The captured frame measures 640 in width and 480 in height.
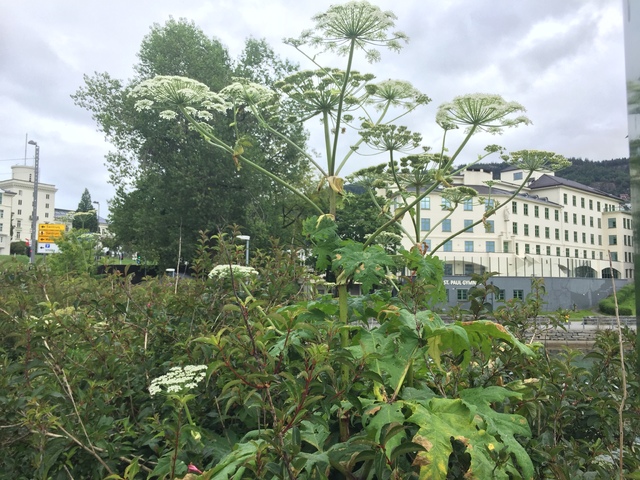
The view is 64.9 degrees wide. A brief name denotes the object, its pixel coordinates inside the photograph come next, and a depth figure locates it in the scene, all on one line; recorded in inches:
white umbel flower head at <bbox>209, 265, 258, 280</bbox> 118.9
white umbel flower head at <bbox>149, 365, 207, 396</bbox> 78.1
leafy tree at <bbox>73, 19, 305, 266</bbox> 1424.7
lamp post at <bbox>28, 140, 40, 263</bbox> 1291.8
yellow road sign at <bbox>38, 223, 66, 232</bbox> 1804.6
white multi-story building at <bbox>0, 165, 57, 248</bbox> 5128.0
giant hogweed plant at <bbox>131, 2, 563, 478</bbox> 63.1
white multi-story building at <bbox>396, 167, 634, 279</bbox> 2659.9
